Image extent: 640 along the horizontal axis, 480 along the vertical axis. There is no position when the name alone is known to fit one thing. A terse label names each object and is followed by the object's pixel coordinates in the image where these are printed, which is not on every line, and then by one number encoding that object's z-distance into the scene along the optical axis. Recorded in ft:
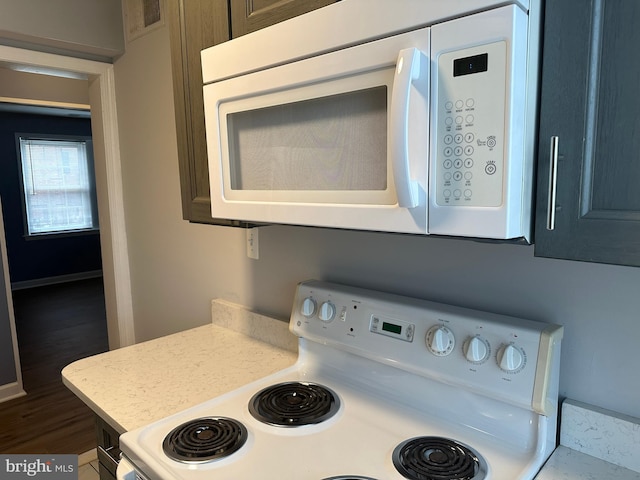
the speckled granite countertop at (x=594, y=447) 2.89
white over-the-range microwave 2.21
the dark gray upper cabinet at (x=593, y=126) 2.03
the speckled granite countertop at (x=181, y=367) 3.86
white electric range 2.99
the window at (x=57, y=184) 19.63
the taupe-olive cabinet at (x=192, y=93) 3.75
